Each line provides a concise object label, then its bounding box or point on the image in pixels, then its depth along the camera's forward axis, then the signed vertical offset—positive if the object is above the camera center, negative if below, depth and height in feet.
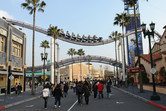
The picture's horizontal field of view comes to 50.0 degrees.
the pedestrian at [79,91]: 46.55 -5.41
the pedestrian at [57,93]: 42.50 -5.40
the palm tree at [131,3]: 86.54 +33.35
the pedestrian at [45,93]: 41.50 -5.38
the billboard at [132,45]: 289.74 +41.48
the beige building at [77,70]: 412.96 +0.52
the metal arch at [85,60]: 202.90 +11.97
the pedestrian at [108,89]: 58.70 -6.31
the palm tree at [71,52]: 248.73 +25.49
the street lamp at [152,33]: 50.35 +11.60
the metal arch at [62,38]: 180.16 +40.40
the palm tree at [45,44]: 185.68 +27.59
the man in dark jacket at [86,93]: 46.83 -5.97
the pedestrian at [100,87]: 59.06 -5.61
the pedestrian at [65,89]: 67.56 -7.19
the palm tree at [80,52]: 259.19 +26.48
